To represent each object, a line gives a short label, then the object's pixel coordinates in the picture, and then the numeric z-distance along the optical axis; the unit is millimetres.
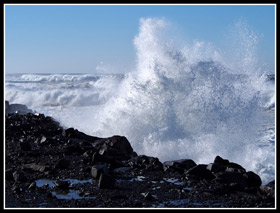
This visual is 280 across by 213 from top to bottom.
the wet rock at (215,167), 15969
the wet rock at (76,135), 22969
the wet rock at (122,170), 16441
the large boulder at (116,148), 18703
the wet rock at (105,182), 14211
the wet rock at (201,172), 15383
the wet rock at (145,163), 17016
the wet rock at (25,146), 19781
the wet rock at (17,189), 13709
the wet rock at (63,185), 14273
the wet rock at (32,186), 14103
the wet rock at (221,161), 17289
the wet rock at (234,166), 17162
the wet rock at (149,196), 13031
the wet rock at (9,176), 15237
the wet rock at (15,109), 36969
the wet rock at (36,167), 16312
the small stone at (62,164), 16844
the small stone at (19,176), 15003
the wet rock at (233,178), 14659
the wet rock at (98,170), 15375
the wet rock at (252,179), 15019
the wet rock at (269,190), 13297
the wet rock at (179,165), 16678
